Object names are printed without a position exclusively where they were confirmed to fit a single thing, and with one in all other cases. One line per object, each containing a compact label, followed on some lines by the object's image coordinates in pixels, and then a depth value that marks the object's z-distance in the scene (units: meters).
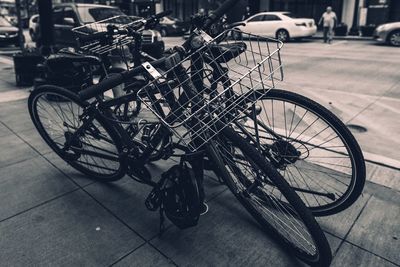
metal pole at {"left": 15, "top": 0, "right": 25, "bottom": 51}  11.72
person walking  16.61
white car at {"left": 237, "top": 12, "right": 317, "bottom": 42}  17.00
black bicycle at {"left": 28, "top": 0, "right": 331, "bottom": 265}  2.12
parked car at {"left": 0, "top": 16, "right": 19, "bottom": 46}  15.00
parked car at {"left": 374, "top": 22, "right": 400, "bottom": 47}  14.72
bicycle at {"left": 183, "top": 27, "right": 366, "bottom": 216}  2.35
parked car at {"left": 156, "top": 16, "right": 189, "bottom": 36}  21.72
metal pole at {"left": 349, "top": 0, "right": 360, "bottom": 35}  21.28
